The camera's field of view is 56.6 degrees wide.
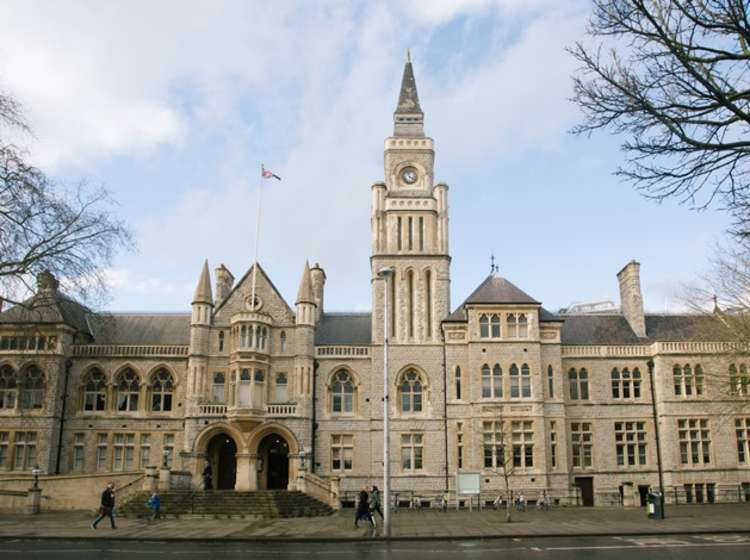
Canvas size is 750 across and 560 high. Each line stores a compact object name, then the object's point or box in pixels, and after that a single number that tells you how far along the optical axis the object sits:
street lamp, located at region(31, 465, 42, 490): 34.13
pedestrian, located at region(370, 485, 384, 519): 26.56
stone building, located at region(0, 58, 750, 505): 38.97
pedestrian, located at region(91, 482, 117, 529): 26.73
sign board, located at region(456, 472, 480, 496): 32.78
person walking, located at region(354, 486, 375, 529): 24.59
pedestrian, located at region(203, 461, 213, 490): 38.16
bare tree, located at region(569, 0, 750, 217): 9.53
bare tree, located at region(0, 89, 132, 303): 20.69
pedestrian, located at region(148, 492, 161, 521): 30.97
